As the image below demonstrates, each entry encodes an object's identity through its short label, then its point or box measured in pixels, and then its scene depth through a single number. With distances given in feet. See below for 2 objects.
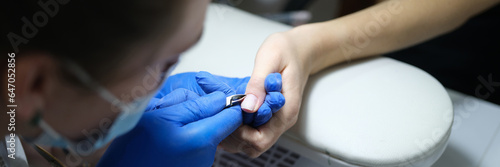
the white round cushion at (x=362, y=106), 2.41
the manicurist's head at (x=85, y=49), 1.36
